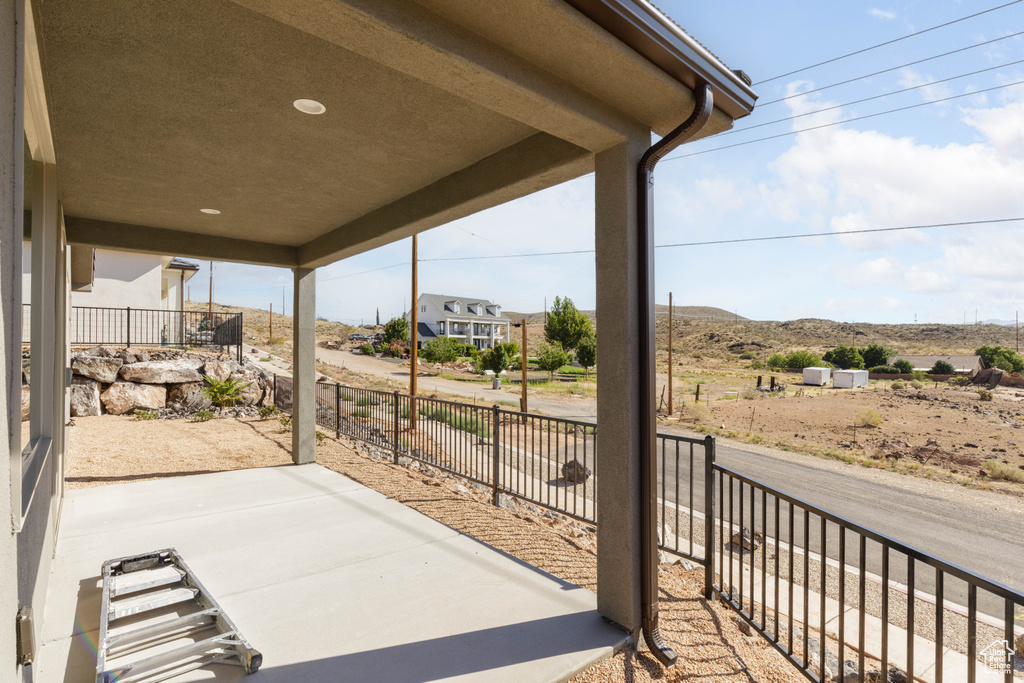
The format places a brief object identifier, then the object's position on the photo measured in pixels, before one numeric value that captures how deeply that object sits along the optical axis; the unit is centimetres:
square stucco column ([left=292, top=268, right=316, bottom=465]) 678
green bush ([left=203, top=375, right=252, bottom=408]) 1198
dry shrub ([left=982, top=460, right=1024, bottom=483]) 1270
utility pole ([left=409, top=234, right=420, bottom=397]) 1279
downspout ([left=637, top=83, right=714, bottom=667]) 270
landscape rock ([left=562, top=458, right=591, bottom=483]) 849
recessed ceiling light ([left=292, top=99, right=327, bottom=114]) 279
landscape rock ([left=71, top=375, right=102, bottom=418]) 1071
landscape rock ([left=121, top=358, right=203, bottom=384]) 1159
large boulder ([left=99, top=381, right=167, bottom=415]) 1125
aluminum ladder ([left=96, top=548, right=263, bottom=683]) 239
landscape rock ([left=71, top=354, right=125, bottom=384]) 1104
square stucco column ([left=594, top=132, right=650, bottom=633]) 272
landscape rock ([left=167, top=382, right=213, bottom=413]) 1191
